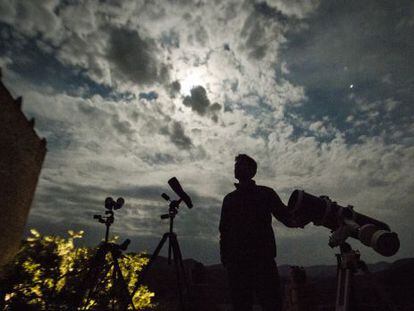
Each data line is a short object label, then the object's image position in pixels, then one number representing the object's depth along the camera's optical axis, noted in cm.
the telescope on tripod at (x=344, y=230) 229
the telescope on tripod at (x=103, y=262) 488
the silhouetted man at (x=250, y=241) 327
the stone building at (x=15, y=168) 1406
